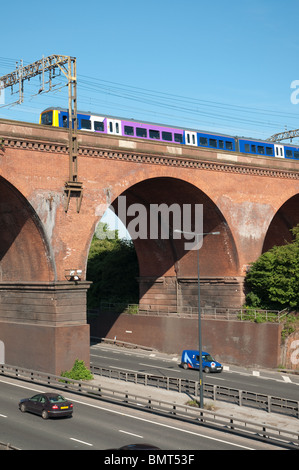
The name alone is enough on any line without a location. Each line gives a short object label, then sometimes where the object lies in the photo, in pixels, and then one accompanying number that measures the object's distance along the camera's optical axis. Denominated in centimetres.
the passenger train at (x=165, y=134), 4612
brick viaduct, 4228
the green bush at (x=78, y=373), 4191
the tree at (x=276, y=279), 5131
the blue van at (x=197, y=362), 4906
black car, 3077
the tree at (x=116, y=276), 6746
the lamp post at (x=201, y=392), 3469
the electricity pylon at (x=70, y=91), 4338
